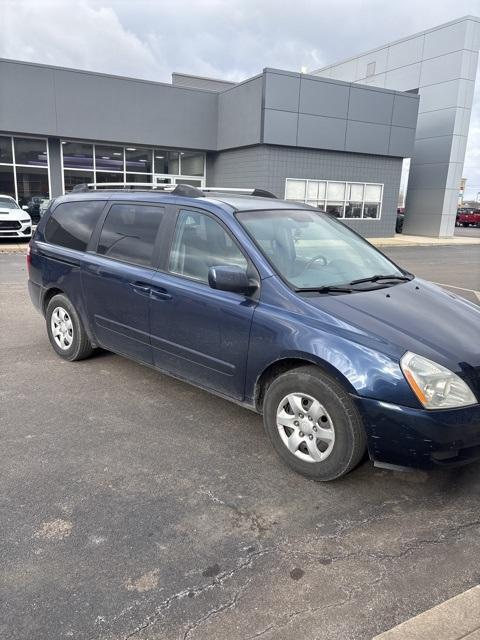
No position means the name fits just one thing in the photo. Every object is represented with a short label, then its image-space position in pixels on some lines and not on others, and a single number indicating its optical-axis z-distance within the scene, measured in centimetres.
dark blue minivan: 286
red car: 4503
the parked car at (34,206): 2114
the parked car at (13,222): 1655
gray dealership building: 2012
